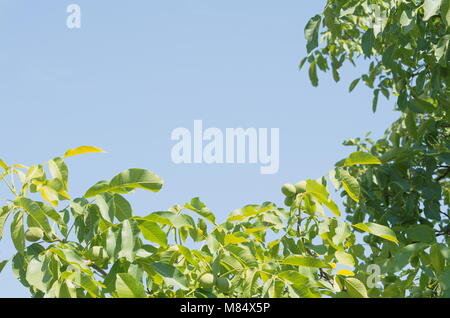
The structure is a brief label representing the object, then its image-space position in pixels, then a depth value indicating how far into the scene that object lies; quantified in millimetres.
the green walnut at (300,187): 6096
